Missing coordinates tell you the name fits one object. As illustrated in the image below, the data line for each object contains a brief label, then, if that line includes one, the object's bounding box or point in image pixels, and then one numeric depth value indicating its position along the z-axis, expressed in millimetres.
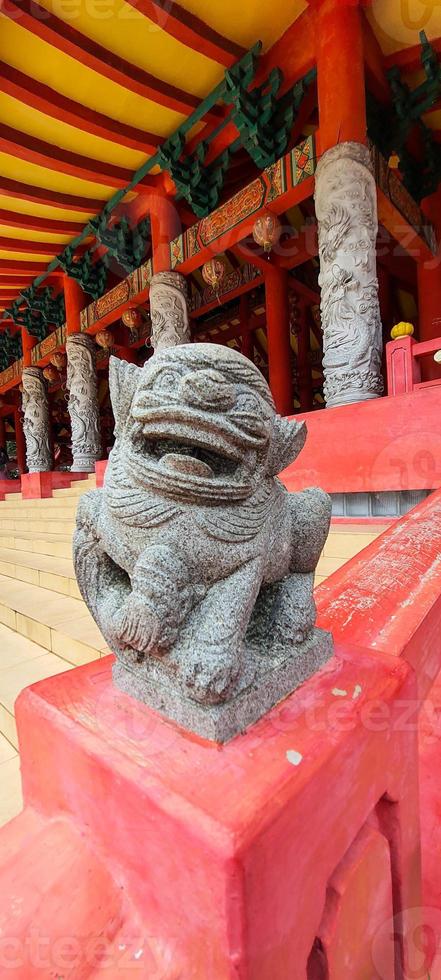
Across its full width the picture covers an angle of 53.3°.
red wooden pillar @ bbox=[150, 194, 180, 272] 5637
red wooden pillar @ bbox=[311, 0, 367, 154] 3451
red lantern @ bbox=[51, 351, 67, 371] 8703
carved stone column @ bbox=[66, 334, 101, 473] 7555
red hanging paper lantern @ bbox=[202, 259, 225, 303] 5809
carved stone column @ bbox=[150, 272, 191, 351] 5719
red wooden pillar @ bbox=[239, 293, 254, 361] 8859
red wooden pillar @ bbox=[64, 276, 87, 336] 7621
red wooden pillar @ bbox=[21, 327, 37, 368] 9289
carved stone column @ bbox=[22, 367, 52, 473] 9031
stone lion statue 709
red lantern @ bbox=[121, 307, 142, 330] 7082
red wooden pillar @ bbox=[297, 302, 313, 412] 9219
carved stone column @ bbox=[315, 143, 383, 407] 3605
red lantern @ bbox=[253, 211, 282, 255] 4719
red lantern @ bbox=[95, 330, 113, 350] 7973
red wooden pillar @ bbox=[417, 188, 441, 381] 6180
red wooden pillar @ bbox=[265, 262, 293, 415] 6957
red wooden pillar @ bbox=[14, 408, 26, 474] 14469
